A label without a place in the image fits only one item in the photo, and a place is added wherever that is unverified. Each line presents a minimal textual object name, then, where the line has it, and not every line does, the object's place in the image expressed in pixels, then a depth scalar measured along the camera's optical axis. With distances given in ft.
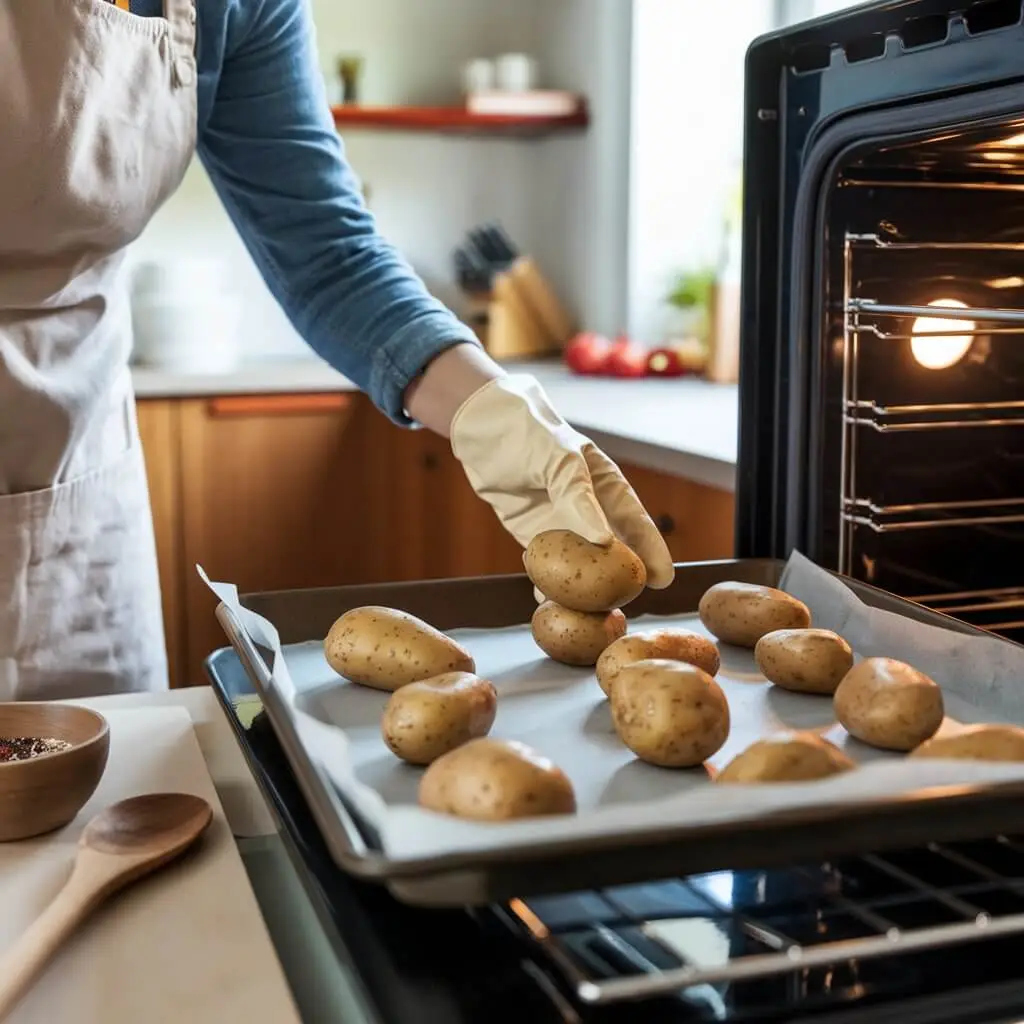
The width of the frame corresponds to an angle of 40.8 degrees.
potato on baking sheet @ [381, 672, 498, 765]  2.62
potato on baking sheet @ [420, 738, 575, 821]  2.19
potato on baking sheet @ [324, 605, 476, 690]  3.08
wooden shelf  10.87
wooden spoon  2.07
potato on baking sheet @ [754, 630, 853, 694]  3.12
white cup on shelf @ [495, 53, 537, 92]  11.31
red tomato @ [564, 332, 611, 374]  10.19
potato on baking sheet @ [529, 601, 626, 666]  3.36
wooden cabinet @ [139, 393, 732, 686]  9.20
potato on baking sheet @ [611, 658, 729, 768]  2.62
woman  3.76
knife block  11.44
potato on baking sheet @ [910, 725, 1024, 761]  2.39
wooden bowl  2.55
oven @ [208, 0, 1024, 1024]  1.95
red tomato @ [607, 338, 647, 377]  9.98
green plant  10.54
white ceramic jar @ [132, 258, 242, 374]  10.32
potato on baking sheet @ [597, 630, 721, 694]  3.08
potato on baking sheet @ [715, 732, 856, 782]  2.34
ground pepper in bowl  2.77
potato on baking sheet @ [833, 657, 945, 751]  2.69
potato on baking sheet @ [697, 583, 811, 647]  3.37
